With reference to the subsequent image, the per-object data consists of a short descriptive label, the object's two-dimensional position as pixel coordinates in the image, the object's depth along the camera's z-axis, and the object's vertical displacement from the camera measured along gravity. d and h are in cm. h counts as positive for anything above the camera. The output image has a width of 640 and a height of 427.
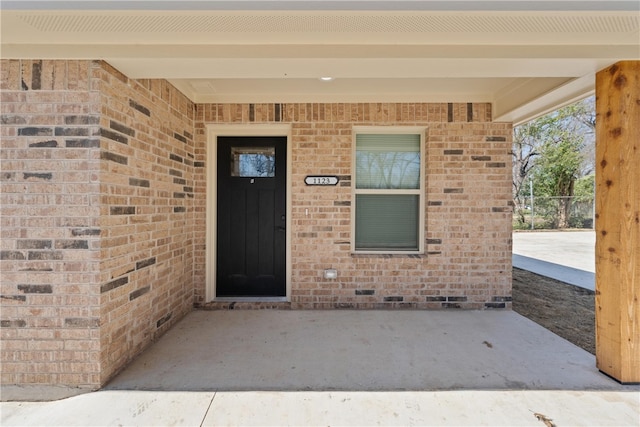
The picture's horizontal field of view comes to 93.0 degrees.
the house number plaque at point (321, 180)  374 +36
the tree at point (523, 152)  1722 +349
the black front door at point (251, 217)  395 -11
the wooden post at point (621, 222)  222 -8
